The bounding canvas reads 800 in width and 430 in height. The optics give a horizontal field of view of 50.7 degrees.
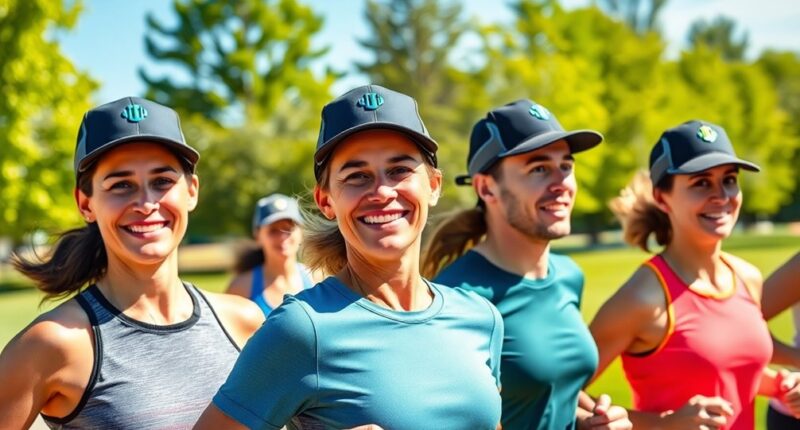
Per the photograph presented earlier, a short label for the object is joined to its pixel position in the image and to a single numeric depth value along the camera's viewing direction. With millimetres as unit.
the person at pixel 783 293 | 4469
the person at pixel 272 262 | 7648
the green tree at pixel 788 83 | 60250
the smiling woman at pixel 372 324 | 2344
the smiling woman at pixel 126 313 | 2781
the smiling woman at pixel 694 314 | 3840
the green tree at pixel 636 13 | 67688
